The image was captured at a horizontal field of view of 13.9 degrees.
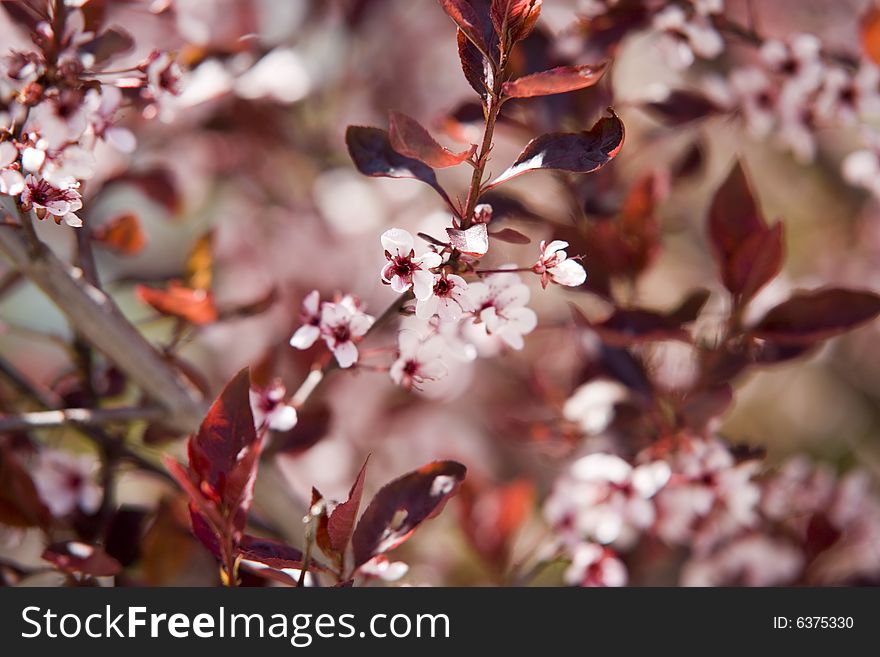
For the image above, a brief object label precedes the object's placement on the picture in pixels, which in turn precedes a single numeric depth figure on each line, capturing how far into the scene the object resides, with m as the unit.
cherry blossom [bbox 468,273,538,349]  0.93
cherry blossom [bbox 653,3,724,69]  1.00
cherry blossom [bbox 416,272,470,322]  0.91
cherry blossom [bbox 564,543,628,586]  1.02
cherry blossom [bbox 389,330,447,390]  0.95
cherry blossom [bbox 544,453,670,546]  1.00
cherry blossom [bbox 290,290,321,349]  0.94
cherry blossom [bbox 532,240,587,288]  0.92
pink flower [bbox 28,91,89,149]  0.94
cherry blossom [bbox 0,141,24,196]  0.92
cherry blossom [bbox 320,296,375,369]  0.94
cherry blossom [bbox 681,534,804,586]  1.09
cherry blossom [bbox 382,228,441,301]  0.91
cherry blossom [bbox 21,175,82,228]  0.92
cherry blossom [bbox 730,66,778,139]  1.06
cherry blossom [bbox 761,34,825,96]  1.03
